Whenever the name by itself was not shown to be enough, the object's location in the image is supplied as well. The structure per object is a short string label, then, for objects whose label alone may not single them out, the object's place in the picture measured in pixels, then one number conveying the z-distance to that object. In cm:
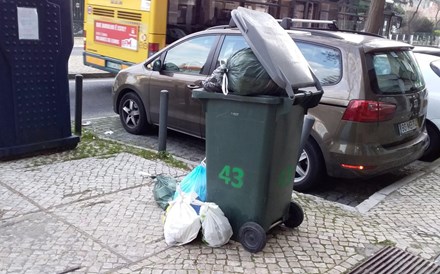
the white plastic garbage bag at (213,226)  354
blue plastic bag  392
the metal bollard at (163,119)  582
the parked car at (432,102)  664
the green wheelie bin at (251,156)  337
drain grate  356
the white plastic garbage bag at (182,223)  356
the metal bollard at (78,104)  628
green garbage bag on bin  336
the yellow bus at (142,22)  1016
